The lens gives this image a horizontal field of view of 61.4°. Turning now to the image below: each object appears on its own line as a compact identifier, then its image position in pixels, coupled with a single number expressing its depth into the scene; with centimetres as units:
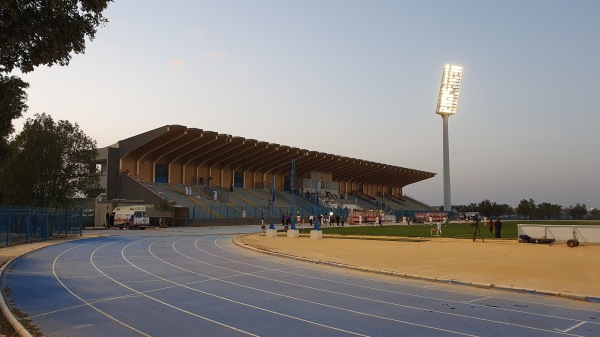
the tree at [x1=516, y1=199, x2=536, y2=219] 13638
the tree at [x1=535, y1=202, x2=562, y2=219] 11519
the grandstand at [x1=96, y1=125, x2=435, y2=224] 6981
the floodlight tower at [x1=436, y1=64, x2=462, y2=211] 10119
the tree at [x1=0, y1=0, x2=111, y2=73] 1056
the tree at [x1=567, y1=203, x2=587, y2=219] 11144
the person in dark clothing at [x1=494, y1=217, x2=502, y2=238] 3488
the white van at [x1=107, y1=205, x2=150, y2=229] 5669
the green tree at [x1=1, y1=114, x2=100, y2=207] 4109
